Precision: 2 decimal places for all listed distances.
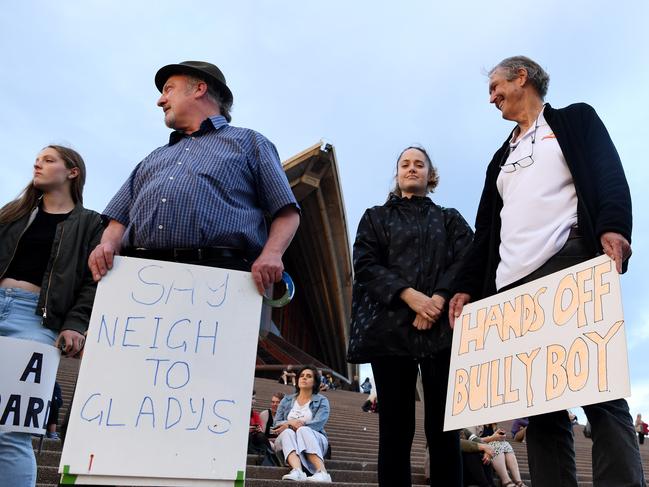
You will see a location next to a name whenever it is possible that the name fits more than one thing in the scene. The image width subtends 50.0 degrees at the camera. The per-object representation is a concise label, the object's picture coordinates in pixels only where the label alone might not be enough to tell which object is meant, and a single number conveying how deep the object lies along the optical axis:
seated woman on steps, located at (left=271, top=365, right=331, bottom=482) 5.45
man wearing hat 2.49
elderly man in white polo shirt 2.06
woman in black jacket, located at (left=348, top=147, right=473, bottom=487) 2.68
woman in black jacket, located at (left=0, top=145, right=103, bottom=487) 2.74
